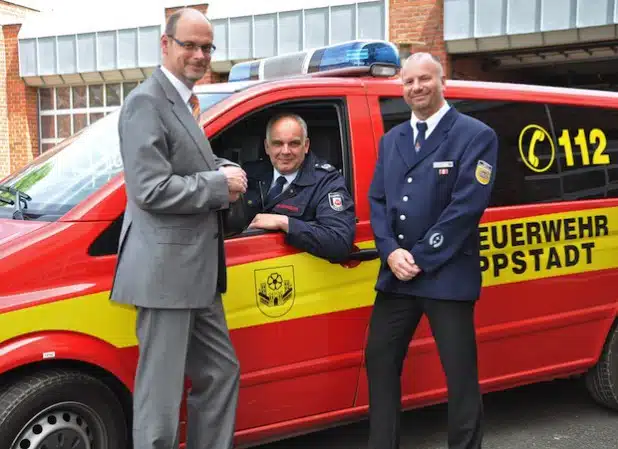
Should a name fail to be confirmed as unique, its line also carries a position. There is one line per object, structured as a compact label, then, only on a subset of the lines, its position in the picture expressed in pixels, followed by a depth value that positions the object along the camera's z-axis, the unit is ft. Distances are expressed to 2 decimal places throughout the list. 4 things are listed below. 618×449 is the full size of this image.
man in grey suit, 8.75
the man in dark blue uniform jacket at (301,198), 10.97
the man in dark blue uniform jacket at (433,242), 10.36
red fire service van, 9.42
